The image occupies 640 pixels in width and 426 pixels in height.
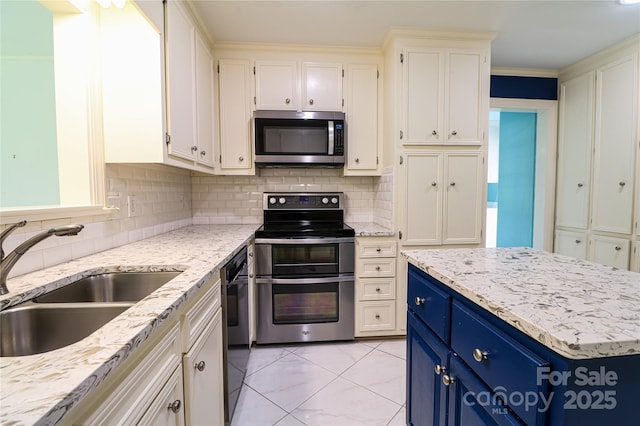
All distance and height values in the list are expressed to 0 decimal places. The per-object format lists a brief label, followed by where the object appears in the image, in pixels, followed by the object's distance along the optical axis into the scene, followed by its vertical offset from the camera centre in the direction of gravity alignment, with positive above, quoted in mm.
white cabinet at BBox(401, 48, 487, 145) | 2389 +827
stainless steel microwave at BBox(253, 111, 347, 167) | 2492 +510
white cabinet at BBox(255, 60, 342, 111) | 2584 +991
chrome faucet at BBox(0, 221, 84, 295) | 886 -175
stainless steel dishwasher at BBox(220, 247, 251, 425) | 1446 -741
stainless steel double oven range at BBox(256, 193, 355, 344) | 2344 -714
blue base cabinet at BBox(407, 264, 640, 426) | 604 -450
